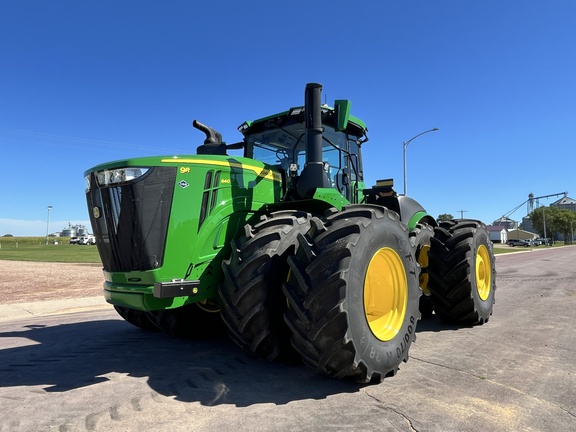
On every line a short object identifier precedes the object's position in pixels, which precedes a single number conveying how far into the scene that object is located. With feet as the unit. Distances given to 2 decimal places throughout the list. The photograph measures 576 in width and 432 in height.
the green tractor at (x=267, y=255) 10.92
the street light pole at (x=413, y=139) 75.97
